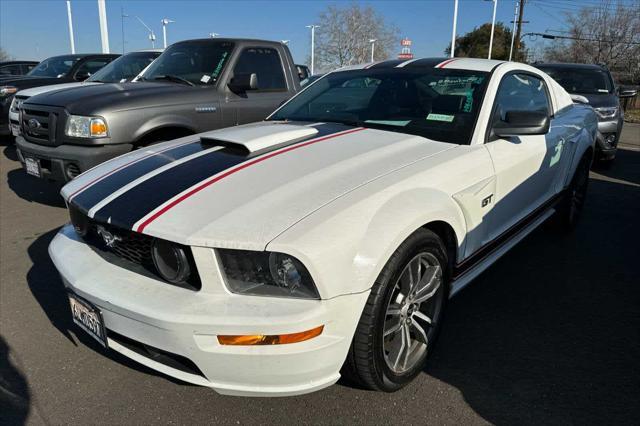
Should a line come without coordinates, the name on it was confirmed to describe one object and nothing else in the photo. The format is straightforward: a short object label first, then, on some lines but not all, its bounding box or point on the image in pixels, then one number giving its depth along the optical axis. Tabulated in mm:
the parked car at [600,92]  7473
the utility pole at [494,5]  33325
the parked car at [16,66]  13750
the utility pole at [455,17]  28622
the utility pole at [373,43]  40881
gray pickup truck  4406
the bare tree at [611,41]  29781
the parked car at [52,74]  8156
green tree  47844
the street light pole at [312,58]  44344
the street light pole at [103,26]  15156
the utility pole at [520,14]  36000
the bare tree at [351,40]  42781
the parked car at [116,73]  6582
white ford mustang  1738
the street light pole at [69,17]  32916
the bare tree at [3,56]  60428
